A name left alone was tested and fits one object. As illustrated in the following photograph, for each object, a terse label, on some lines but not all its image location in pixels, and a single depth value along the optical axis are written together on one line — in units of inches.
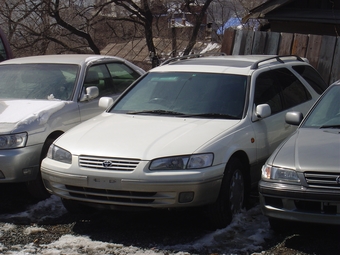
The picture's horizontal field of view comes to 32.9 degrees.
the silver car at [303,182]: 187.6
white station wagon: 204.7
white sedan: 247.8
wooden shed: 534.9
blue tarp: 810.7
